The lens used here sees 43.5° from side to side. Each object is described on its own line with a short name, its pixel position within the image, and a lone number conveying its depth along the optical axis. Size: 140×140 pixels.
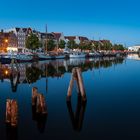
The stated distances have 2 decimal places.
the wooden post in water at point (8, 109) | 8.83
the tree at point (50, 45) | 72.32
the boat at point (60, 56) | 61.45
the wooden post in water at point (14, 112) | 8.78
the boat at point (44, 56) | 54.91
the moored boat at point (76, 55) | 70.40
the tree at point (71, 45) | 98.42
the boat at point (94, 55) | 83.40
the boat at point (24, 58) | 46.53
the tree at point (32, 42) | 64.99
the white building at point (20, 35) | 91.53
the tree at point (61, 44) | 89.89
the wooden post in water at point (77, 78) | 12.89
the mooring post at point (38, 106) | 10.43
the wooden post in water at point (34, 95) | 11.24
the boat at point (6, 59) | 43.57
